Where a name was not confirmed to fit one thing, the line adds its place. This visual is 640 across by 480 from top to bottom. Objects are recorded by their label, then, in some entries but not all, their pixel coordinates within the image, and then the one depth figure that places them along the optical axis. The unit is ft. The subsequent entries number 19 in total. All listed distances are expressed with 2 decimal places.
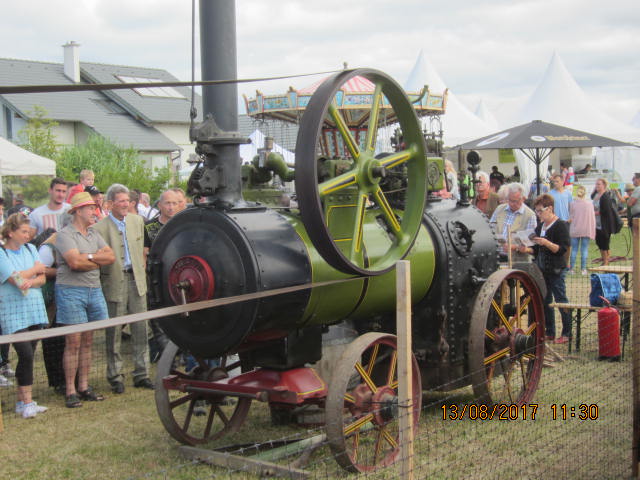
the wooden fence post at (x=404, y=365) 10.86
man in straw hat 19.54
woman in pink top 40.10
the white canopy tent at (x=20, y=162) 37.29
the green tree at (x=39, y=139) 78.48
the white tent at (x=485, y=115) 90.33
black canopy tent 41.50
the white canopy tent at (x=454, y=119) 67.51
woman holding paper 24.32
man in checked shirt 24.84
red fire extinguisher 23.00
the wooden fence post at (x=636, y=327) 14.53
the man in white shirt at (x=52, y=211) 25.34
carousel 37.27
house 104.53
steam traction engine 12.86
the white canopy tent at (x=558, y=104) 65.00
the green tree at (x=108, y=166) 64.08
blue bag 24.26
